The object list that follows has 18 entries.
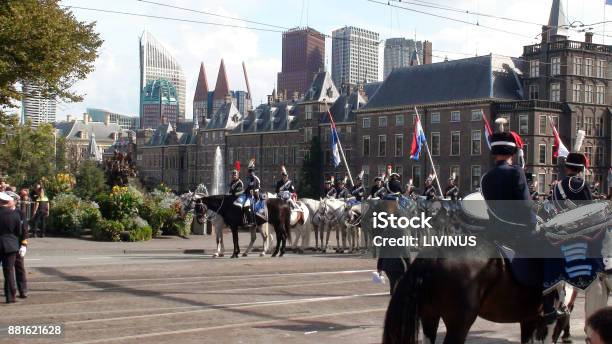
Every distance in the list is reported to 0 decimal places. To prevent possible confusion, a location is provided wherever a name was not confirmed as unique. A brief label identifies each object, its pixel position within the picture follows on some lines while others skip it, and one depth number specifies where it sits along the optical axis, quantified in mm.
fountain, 117662
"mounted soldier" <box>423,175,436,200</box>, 27720
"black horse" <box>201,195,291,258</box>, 23578
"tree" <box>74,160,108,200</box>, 36406
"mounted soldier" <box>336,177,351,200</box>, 29688
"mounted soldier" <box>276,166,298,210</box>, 25656
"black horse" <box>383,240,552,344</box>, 6996
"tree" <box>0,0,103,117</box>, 21928
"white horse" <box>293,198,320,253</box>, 27047
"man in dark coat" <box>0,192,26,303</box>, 13344
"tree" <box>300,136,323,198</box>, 96188
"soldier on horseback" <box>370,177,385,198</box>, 21495
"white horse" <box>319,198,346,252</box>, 27422
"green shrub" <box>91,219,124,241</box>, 28875
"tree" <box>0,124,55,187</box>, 59219
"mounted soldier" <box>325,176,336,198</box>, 29531
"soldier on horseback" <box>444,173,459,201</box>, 27469
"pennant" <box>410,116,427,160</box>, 39844
